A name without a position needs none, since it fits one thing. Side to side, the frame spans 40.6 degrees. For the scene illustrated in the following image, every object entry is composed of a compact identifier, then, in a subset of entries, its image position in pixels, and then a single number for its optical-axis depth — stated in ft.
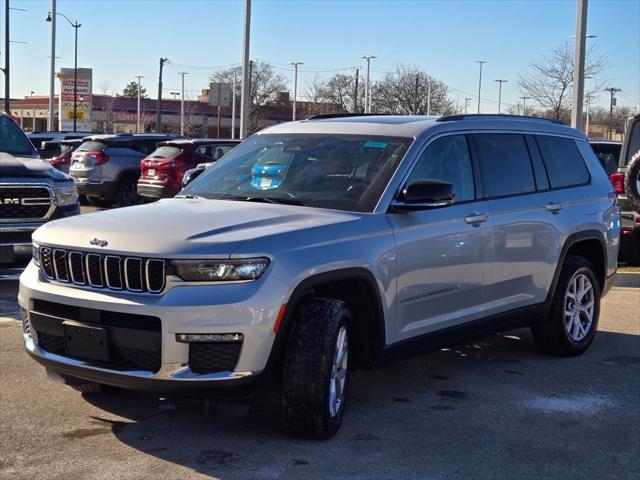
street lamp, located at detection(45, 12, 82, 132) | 180.59
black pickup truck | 28.94
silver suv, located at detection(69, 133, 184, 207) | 63.21
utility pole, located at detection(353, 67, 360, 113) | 204.18
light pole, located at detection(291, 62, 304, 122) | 221.42
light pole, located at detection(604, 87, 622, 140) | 230.97
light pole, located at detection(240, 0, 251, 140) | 64.95
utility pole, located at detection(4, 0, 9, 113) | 121.80
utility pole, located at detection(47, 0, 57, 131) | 129.54
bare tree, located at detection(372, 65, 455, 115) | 200.85
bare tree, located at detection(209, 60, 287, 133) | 249.14
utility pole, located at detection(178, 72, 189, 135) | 239.32
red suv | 57.00
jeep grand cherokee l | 14.12
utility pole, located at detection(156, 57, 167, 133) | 199.11
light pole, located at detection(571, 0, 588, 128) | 43.69
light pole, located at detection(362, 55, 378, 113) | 179.30
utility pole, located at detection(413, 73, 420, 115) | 192.86
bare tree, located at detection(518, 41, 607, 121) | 90.43
